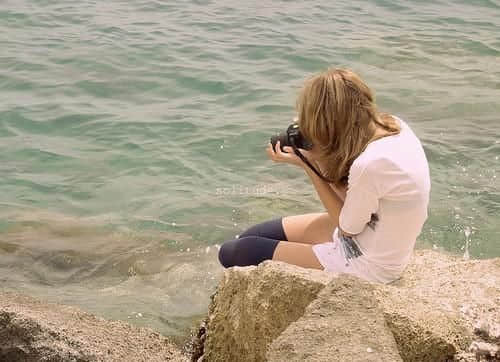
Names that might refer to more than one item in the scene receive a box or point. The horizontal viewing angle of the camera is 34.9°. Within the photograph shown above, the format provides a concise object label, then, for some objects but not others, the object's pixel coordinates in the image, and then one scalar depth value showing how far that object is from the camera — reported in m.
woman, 3.88
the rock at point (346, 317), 2.89
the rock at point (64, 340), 3.72
